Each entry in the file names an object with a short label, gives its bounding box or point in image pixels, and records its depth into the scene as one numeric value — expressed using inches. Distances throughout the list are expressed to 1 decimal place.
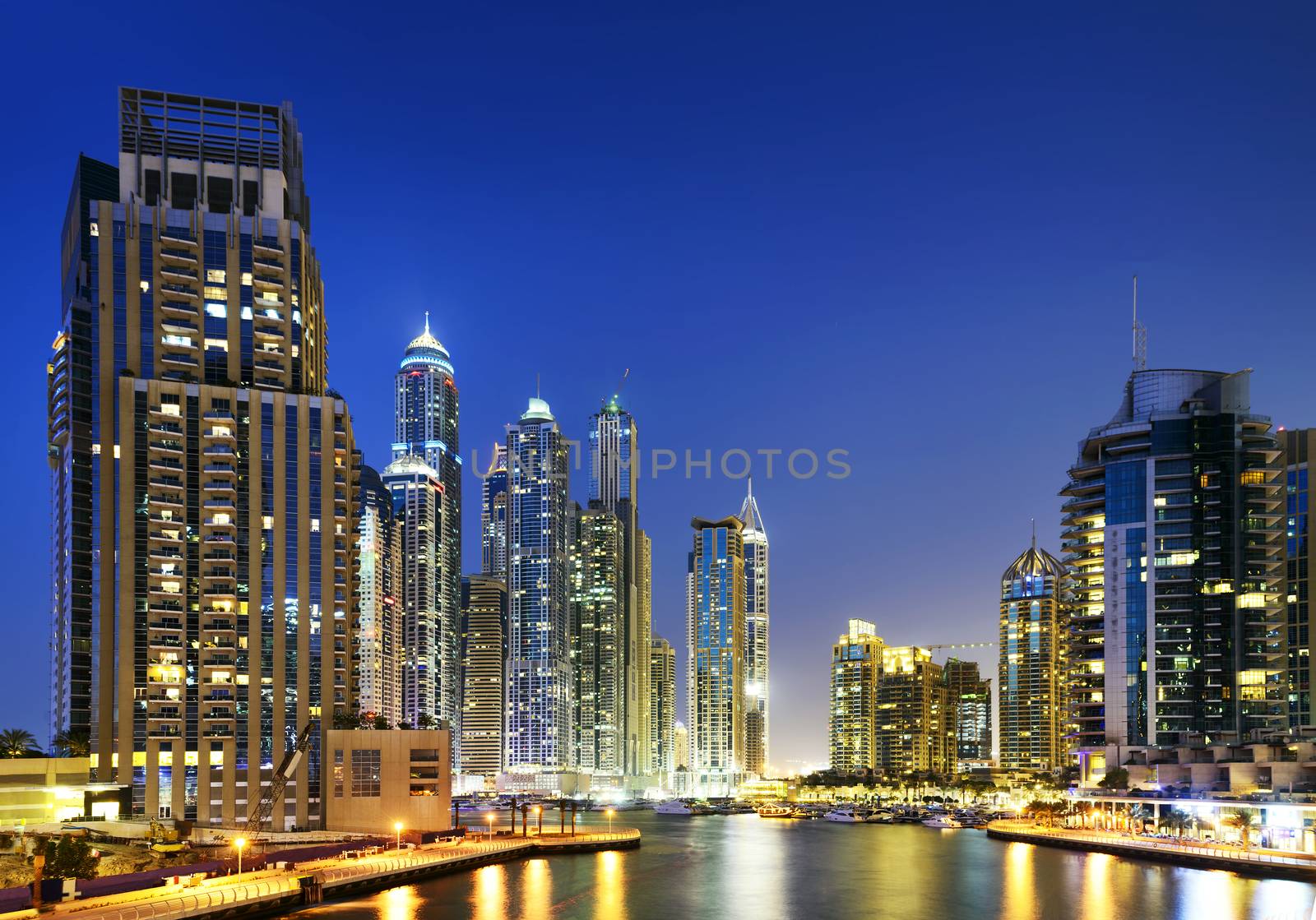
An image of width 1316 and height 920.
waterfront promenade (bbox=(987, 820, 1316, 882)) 4803.2
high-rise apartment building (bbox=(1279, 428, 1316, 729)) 7564.0
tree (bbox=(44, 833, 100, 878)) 3235.7
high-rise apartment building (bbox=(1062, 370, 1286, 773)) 7003.0
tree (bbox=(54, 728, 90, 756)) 5167.3
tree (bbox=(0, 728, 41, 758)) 5029.5
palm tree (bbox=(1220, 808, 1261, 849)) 5762.8
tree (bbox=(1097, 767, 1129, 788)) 6889.8
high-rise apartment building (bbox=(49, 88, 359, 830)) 5565.9
